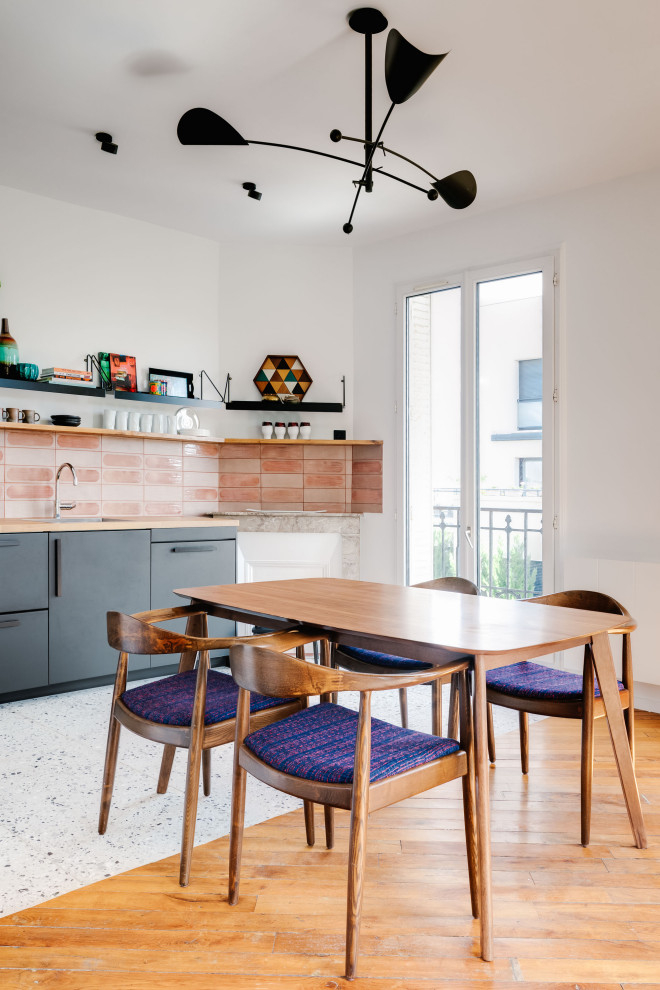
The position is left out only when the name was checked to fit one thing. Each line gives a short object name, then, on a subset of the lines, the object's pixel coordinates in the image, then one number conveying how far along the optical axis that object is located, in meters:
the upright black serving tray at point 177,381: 4.81
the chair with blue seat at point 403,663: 2.65
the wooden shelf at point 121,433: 4.11
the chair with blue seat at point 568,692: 2.26
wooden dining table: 1.76
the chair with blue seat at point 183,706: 2.01
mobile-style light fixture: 2.12
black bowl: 4.23
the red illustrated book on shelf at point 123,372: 4.60
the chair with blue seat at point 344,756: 1.61
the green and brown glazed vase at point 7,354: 4.00
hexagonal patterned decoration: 5.10
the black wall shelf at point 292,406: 4.99
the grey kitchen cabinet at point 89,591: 3.80
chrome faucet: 4.21
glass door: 4.29
